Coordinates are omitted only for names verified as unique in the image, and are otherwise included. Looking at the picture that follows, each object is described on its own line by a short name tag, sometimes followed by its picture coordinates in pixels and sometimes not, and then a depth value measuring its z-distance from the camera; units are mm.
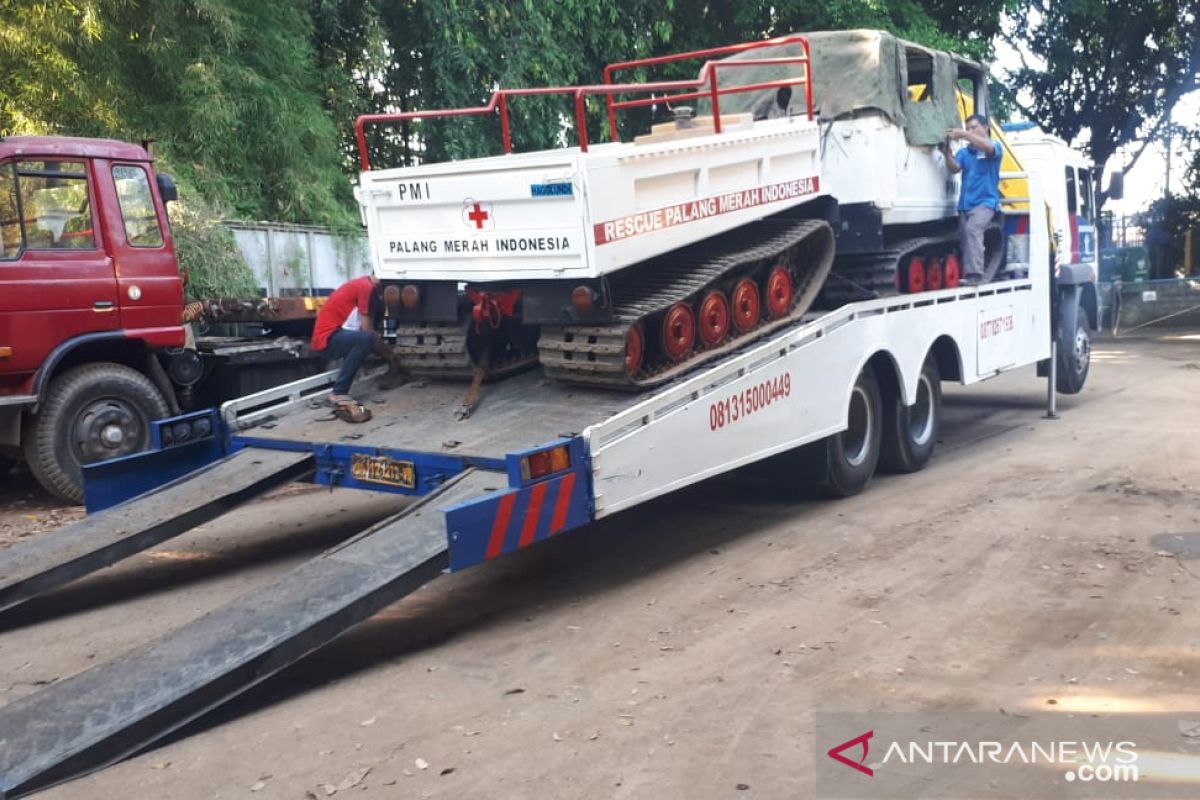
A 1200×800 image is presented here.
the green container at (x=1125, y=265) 25906
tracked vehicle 6547
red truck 8344
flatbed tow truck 4508
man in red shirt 7660
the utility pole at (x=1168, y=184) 27784
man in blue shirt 9859
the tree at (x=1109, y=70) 25047
